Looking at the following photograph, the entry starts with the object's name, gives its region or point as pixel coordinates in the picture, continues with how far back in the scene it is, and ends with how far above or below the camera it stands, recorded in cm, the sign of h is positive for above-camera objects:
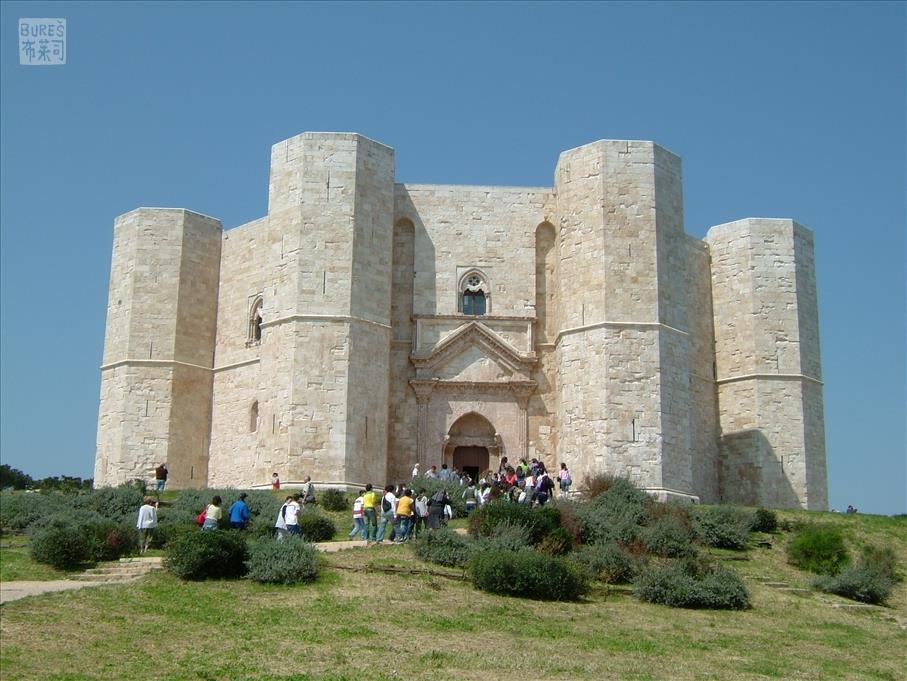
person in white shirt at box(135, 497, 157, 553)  2006 -27
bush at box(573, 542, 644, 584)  1908 -81
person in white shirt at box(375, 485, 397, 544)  2139 +10
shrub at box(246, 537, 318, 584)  1712 -79
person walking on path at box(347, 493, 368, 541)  2169 -18
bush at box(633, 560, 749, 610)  1778 -114
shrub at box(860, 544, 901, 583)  2264 -78
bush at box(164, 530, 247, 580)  1719 -71
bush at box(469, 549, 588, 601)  1725 -95
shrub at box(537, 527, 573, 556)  1980 -49
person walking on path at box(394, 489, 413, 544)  2081 -9
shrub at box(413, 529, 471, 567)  1884 -58
